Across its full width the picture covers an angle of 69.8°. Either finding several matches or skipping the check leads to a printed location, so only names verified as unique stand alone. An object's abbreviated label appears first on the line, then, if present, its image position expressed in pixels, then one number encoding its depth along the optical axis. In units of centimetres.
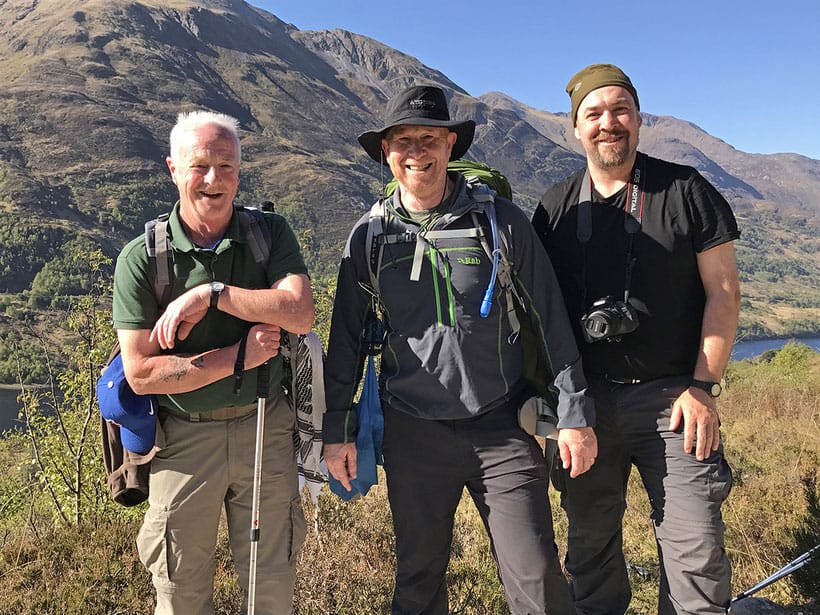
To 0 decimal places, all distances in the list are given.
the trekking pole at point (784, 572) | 342
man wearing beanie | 256
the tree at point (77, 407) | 656
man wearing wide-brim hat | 256
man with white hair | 241
